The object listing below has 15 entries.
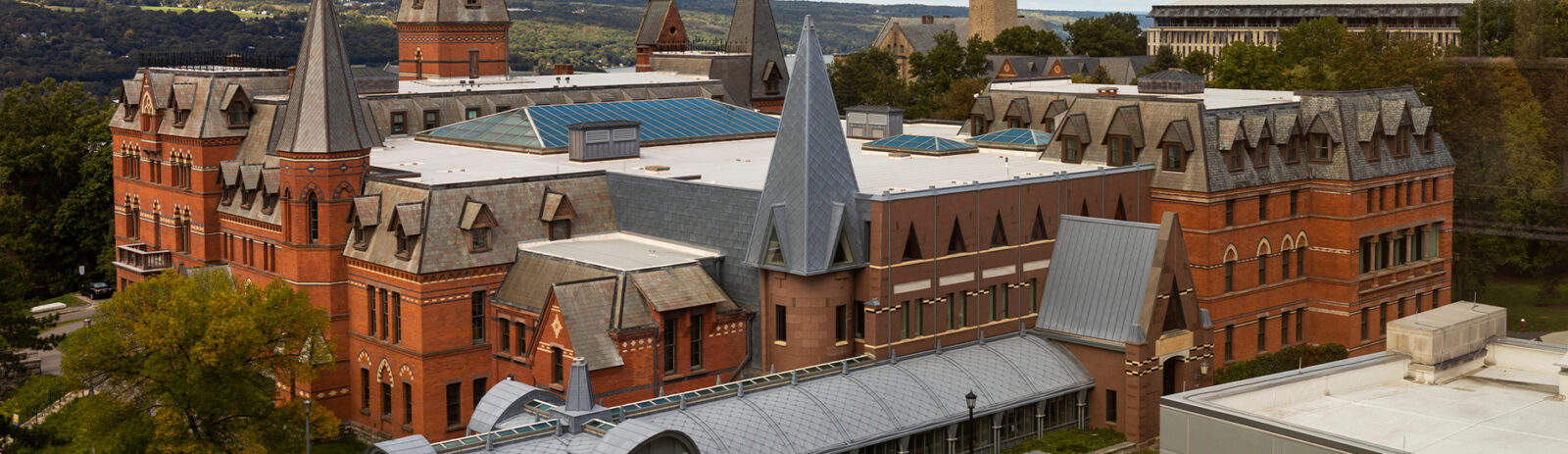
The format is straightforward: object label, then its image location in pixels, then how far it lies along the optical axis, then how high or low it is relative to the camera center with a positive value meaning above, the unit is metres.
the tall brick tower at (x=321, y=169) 64.19 -2.25
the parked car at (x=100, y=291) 96.50 -10.76
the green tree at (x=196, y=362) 54.34 -8.62
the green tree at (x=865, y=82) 160.88 +3.02
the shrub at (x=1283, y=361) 68.94 -11.33
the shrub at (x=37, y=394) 66.00 -11.83
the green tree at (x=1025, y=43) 190.62 +8.06
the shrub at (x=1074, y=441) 58.62 -12.42
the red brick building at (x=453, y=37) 96.38 +4.62
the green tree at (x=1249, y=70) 114.12 +2.84
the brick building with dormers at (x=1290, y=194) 69.94 -3.94
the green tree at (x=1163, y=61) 164.62 +5.11
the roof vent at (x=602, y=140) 74.12 -1.35
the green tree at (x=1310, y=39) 128.25 +5.72
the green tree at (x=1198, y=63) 149.25 +4.34
